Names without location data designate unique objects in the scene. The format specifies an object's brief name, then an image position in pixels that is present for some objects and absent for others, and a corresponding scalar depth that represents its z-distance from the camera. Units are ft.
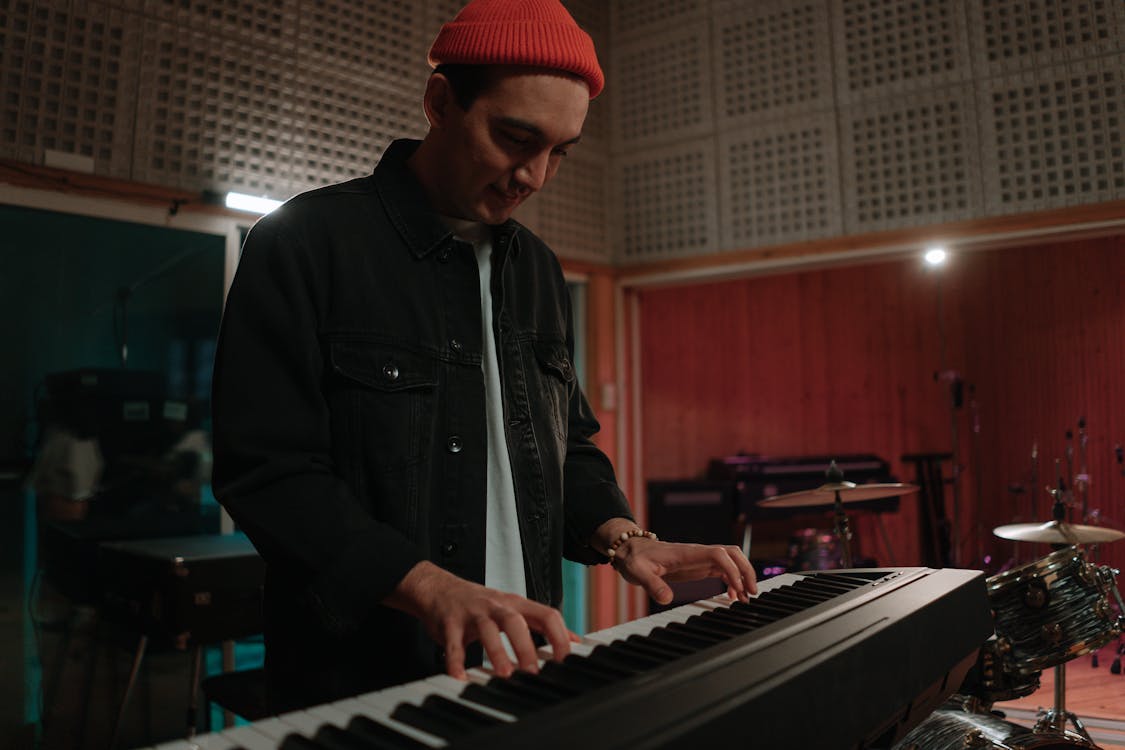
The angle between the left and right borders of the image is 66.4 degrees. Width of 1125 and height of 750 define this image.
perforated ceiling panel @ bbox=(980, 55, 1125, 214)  11.71
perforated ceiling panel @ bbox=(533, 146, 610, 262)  14.92
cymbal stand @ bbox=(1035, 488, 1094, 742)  9.86
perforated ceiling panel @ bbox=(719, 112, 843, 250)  13.78
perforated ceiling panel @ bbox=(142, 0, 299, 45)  10.64
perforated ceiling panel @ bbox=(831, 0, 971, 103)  12.82
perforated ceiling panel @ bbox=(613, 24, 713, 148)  15.03
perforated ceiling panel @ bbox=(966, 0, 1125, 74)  11.80
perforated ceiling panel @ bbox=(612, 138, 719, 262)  14.97
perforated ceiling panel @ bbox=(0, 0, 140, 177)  9.50
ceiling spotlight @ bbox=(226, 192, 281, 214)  11.12
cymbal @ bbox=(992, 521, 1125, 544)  10.73
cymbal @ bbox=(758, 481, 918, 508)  11.16
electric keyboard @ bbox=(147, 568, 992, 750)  2.13
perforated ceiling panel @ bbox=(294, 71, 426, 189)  11.95
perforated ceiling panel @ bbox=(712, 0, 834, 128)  13.88
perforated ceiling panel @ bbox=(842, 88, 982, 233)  12.68
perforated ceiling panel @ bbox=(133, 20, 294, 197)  10.52
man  3.24
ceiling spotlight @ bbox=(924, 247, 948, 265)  13.14
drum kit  9.20
